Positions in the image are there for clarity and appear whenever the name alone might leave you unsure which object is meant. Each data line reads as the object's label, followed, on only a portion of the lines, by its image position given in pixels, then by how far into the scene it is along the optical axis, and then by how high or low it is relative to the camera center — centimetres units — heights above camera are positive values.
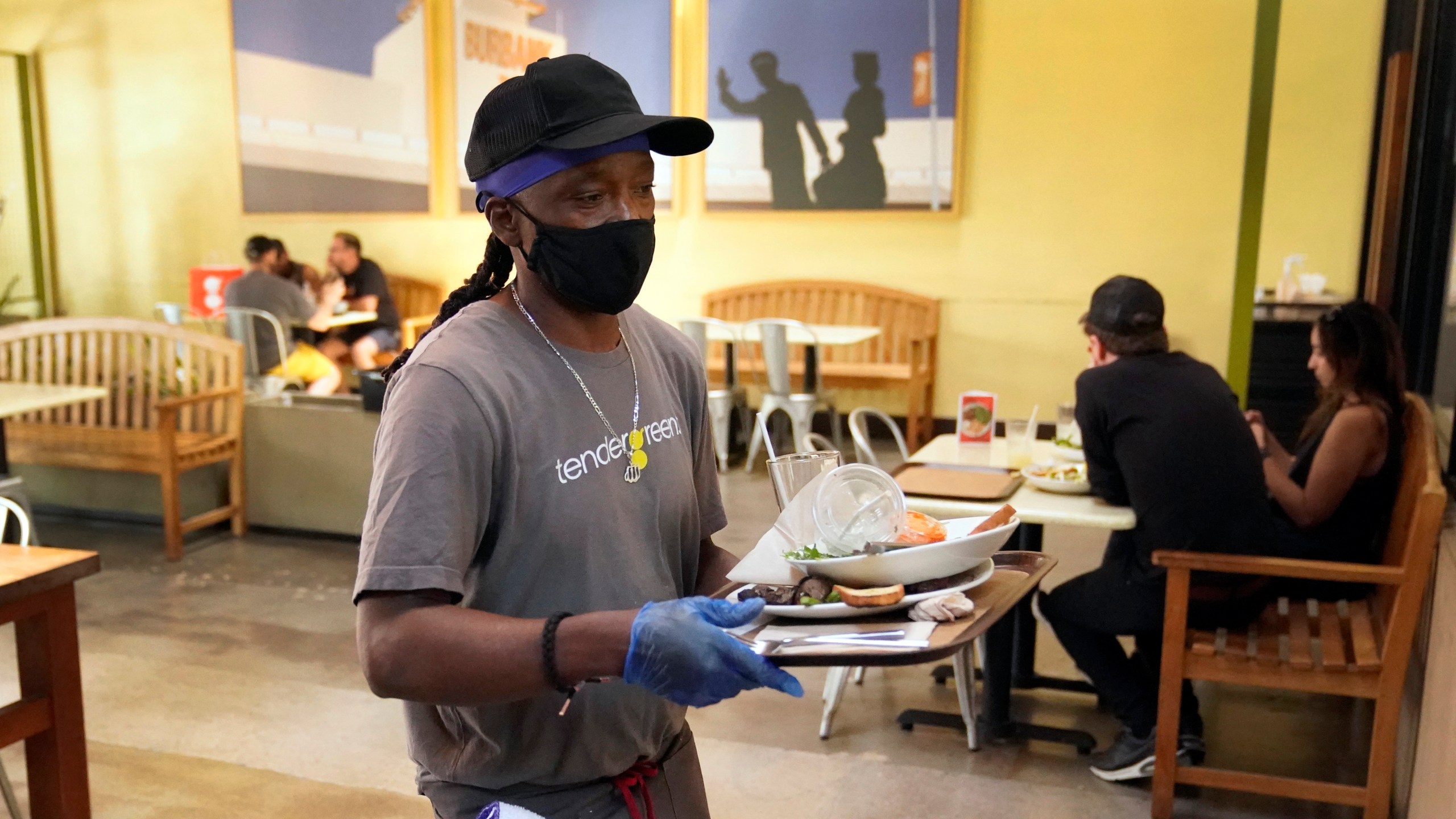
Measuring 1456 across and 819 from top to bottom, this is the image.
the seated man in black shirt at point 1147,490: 276 -57
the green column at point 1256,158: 355 +30
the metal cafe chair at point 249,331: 647 -52
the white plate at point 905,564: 119 -32
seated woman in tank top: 300 -50
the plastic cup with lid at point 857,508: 128 -29
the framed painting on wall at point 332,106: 870 +103
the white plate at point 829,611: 112 -35
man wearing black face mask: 102 -26
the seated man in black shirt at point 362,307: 778 -45
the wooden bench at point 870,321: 723 -47
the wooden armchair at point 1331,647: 250 -92
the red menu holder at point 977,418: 360 -52
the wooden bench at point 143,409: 498 -77
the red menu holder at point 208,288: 805 -35
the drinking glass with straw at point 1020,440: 344 -56
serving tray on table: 298 -62
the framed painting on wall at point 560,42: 793 +143
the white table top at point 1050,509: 282 -64
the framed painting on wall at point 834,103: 731 +94
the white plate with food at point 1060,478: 304 -60
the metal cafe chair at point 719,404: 669 -91
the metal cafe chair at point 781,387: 638 -78
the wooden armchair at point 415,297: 878 -42
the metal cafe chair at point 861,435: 365 -61
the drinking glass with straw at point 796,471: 141 -27
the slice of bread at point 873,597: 113 -34
